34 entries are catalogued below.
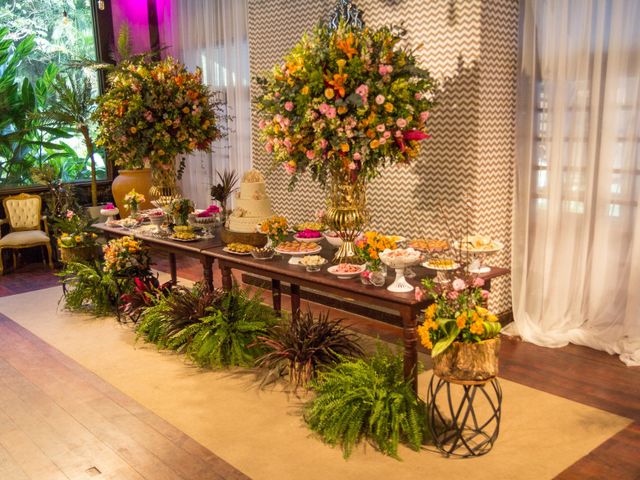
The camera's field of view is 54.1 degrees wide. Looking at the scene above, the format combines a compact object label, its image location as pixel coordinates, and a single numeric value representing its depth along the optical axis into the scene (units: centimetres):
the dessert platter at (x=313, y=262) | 412
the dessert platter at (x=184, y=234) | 528
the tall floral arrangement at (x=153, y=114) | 564
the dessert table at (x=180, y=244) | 510
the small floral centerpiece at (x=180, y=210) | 573
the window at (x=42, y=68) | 879
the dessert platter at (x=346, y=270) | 392
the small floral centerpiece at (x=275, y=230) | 462
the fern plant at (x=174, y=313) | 494
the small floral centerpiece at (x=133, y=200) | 648
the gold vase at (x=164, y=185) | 609
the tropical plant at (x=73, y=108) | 862
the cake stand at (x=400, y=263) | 367
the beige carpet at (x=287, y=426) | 321
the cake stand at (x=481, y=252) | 394
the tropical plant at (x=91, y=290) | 602
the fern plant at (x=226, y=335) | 461
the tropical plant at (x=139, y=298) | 562
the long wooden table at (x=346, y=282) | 354
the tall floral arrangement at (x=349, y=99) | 385
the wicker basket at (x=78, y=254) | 640
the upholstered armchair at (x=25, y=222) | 814
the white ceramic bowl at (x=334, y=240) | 450
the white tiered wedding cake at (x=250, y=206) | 491
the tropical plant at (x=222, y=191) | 551
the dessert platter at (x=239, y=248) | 471
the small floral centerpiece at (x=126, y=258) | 580
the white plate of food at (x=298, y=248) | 442
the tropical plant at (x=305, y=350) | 421
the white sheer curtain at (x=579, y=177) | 454
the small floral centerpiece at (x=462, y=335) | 303
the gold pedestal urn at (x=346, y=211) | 431
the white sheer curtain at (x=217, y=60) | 777
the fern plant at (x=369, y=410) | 338
